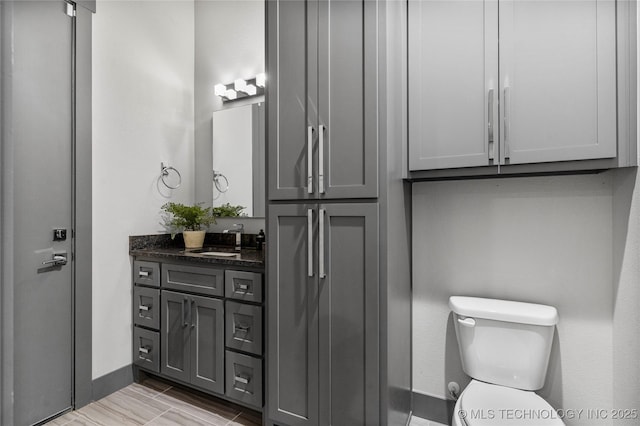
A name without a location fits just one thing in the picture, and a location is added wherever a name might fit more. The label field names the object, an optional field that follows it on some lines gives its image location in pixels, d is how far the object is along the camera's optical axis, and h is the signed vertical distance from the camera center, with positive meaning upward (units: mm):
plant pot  2475 -191
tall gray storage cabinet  1380 -30
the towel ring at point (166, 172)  2564 +347
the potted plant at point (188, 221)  2484 -54
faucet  2514 -137
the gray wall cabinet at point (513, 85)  1320 +575
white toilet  1364 -670
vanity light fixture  2513 +1011
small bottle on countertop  2344 -183
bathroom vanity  1798 -647
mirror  2510 +455
